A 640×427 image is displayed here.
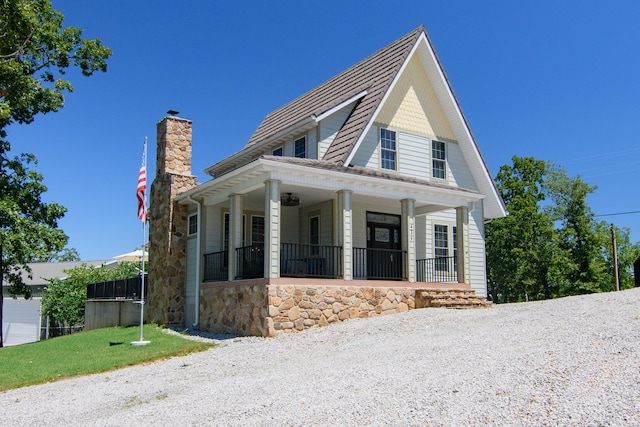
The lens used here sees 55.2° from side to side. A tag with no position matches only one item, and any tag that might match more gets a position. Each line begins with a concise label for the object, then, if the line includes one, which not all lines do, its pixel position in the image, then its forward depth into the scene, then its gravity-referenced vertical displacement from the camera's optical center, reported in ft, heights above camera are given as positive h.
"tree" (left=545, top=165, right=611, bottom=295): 118.21 +8.35
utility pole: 100.89 +4.72
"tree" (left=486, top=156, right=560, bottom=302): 119.65 +7.33
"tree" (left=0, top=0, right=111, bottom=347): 57.00 +18.32
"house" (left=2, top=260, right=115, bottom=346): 122.72 -8.30
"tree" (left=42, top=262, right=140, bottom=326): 105.81 -3.07
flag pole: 51.42 +7.55
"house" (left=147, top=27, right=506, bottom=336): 50.19 +6.90
